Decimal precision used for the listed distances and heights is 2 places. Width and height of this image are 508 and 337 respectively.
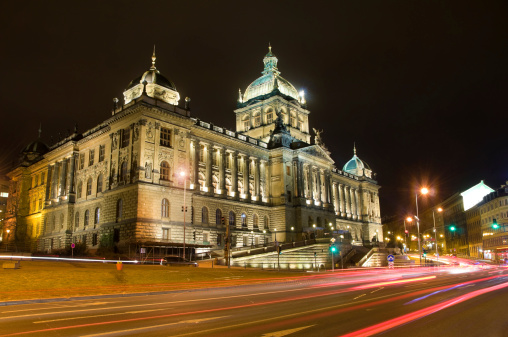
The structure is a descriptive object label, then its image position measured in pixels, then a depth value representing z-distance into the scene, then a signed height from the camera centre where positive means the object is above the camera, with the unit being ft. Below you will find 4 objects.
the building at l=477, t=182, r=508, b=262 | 295.69 +21.08
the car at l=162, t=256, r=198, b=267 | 154.51 -1.63
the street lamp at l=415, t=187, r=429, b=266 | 145.37 +21.35
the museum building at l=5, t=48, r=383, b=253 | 194.59 +43.58
